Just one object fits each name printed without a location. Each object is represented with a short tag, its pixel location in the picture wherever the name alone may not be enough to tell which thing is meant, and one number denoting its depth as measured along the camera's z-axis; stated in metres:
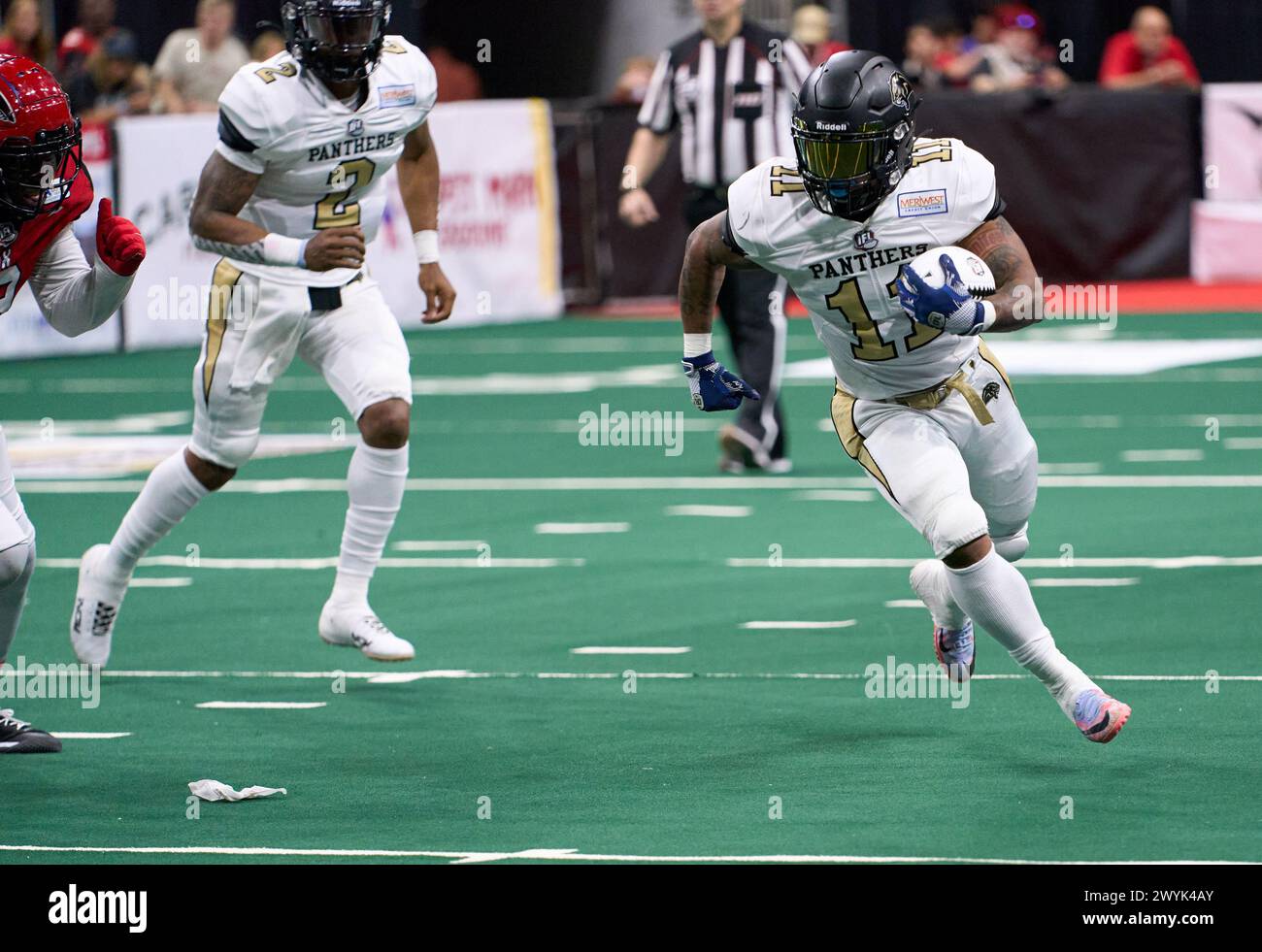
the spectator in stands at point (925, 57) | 22.84
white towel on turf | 6.55
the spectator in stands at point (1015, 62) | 22.53
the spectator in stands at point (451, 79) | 23.55
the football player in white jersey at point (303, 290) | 8.28
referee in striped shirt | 12.90
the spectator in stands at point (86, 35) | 19.83
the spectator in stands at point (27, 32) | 18.06
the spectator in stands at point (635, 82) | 22.59
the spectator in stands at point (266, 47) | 19.78
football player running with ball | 6.73
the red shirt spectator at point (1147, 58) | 21.97
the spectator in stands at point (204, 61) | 19.83
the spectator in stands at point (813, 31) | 20.80
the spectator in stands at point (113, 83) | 19.38
